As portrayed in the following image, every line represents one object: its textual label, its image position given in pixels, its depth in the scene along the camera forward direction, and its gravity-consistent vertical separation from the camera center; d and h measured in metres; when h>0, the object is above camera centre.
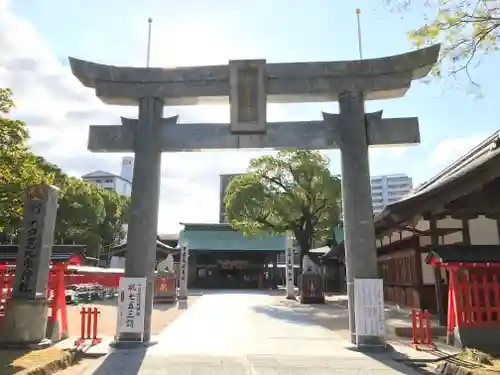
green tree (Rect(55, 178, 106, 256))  37.78 +5.18
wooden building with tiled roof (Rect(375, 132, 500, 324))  9.60 +1.61
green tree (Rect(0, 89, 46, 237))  11.43 +2.99
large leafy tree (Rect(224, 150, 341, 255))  26.25 +4.90
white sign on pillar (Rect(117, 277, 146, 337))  9.30 -0.75
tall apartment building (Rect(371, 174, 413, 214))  117.81 +25.61
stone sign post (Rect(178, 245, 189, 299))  23.44 +0.00
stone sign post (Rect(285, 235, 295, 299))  26.42 -0.06
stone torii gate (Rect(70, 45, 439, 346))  9.98 +3.86
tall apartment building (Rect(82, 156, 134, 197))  88.88 +19.93
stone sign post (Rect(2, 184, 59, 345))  8.95 -0.01
